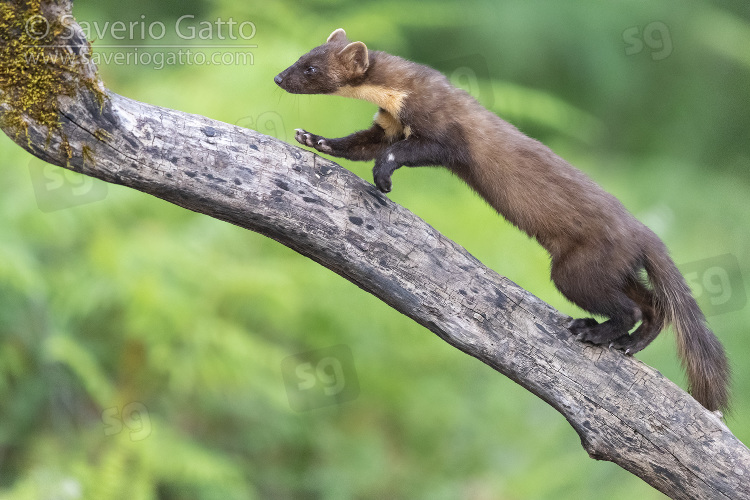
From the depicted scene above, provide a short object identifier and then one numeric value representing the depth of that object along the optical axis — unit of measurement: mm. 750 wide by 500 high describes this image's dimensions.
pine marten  5758
